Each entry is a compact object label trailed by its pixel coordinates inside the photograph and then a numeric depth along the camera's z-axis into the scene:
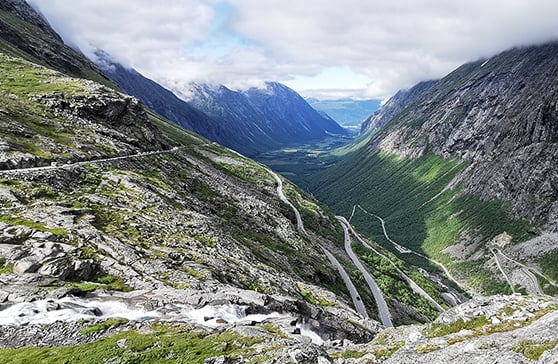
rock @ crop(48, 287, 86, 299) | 34.63
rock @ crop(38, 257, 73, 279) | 37.81
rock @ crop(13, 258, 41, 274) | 36.72
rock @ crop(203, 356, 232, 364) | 25.94
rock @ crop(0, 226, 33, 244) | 40.81
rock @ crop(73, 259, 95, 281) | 40.03
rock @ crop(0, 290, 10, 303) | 32.44
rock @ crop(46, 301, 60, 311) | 32.65
